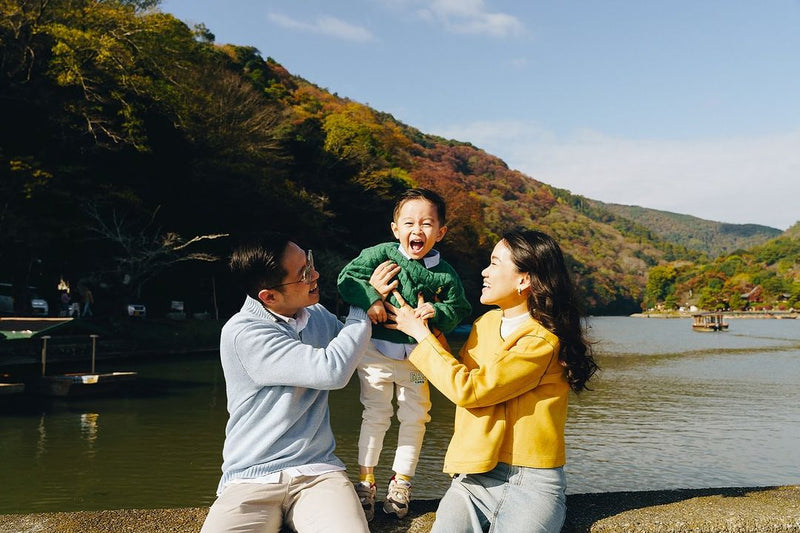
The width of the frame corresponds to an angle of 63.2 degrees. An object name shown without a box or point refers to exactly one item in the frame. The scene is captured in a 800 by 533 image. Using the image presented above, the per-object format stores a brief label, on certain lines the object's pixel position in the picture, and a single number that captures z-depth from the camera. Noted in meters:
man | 2.04
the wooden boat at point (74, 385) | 12.99
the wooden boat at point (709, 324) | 53.91
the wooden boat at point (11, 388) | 12.38
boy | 2.65
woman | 2.07
